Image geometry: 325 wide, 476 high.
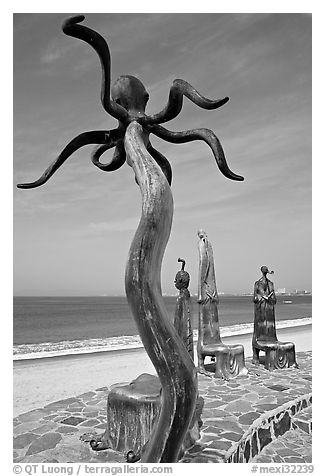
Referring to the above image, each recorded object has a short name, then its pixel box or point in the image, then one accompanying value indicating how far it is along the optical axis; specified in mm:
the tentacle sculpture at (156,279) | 2400
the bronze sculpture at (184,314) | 5054
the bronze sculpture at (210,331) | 6852
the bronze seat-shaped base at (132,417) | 3719
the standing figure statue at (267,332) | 7480
